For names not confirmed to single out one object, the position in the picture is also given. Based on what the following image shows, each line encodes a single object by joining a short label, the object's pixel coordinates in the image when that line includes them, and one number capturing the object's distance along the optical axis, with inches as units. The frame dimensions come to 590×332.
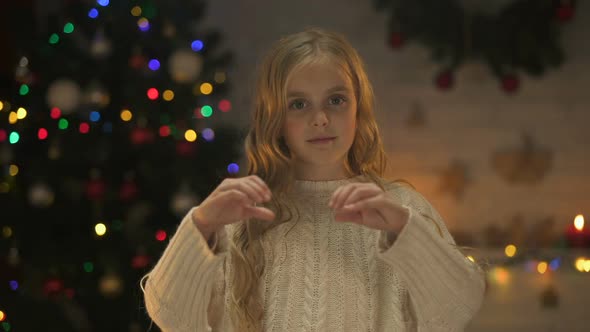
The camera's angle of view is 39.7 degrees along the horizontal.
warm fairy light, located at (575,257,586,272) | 180.5
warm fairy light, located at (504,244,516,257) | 184.4
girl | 65.7
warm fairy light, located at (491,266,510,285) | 184.2
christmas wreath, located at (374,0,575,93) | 180.1
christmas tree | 153.3
